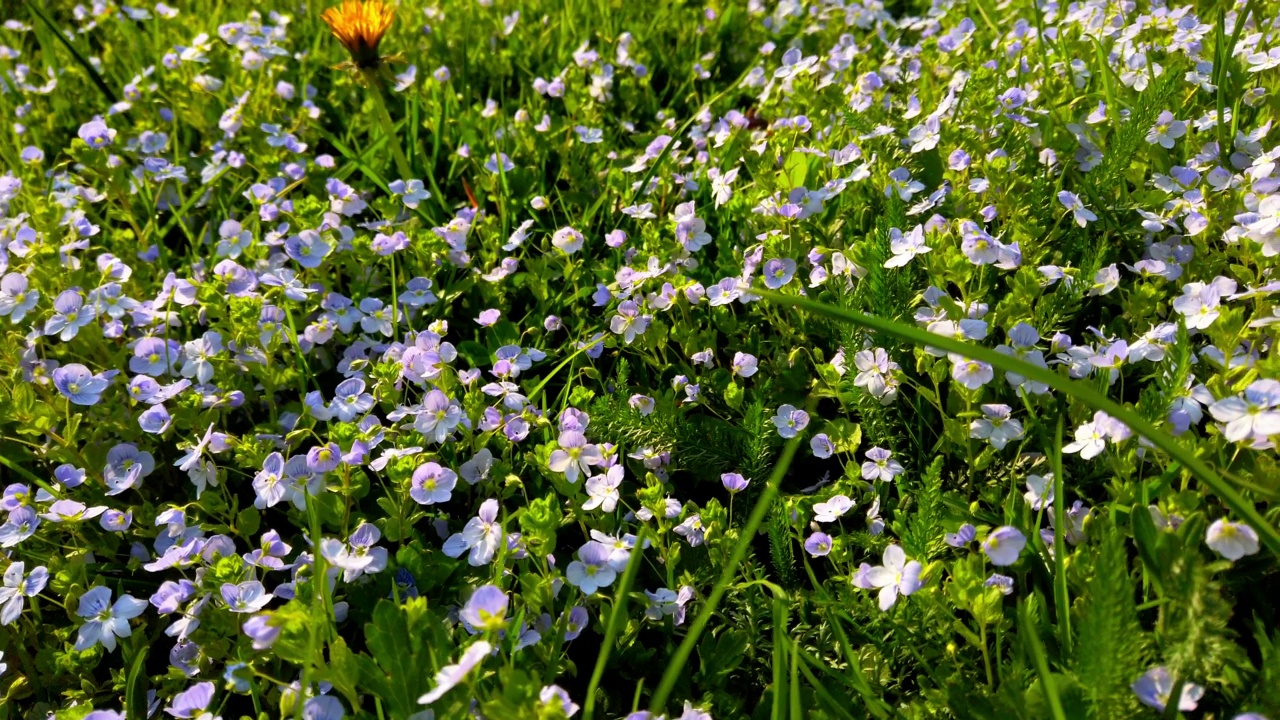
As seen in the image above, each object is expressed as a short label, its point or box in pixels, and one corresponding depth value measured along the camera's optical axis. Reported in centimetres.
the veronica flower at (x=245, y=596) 24
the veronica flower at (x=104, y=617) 25
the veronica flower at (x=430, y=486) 26
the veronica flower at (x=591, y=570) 24
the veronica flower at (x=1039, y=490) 25
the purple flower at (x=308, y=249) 33
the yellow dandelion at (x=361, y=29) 35
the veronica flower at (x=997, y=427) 25
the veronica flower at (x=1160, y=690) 20
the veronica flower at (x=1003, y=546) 22
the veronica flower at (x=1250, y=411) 22
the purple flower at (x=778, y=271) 30
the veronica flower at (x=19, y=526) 26
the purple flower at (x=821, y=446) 27
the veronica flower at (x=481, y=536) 25
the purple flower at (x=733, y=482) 26
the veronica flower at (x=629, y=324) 30
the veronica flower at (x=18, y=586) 25
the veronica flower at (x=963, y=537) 24
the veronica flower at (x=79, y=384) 29
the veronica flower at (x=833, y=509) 26
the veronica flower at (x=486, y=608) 21
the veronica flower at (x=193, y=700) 23
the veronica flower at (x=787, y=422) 28
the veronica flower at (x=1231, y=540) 21
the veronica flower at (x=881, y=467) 26
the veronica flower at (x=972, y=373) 25
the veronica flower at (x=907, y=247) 28
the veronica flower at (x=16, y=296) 31
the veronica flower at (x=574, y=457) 26
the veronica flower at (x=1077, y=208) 29
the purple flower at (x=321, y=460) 26
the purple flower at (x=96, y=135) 37
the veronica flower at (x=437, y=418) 27
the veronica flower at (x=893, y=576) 22
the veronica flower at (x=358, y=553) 24
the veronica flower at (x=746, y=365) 29
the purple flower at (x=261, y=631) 22
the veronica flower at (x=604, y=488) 26
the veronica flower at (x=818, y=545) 25
